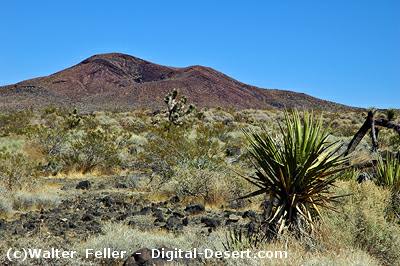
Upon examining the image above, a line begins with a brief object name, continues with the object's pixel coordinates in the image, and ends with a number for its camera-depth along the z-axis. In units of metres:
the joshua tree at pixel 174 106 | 38.47
